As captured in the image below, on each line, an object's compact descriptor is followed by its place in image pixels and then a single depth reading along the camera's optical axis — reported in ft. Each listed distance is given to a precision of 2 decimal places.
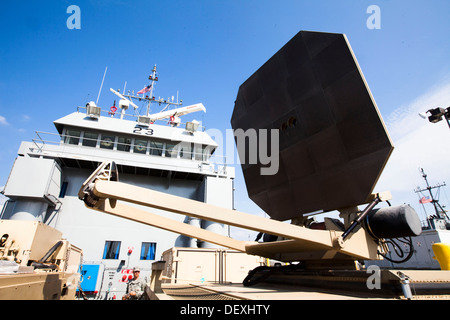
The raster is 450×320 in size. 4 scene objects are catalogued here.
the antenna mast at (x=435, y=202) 92.51
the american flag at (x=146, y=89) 80.33
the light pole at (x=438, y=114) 23.77
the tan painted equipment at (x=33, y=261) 9.93
